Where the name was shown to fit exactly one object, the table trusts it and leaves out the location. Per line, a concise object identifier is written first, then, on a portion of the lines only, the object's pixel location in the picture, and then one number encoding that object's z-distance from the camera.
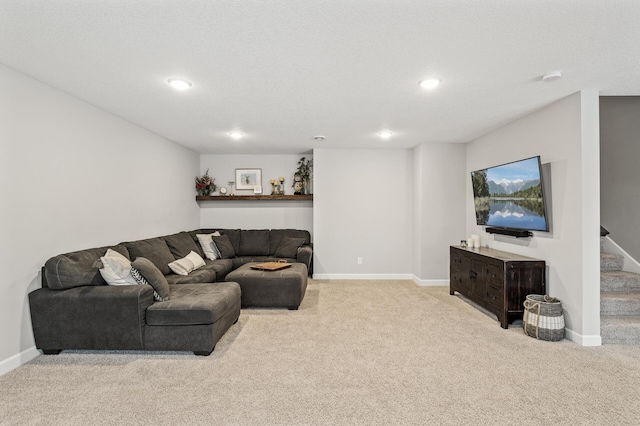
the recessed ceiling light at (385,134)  4.96
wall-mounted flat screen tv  3.75
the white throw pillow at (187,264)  4.49
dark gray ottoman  4.41
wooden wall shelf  6.56
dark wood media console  3.76
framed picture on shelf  6.93
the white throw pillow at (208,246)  5.74
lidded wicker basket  3.34
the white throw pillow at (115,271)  3.17
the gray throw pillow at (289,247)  5.91
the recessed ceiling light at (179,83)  2.98
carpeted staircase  3.28
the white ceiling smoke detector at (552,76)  2.81
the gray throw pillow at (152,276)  3.24
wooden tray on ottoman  4.75
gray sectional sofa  2.97
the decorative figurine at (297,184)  6.69
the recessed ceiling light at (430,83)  2.98
